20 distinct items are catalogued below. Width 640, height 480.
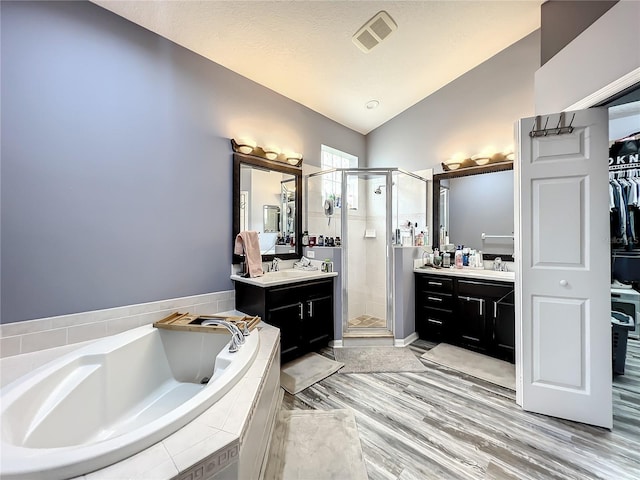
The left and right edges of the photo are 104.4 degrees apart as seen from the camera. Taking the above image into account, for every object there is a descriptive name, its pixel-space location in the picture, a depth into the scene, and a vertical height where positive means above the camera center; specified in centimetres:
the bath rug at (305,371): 219 -128
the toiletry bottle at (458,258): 317 -26
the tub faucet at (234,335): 159 -64
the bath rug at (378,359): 246 -129
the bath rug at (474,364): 226 -128
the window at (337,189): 318 +65
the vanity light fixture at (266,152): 259 +99
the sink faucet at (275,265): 289 -30
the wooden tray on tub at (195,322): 184 -65
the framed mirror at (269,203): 261 +41
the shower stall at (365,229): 308 +12
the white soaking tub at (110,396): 82 -77
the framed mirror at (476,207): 297 +40
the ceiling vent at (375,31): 222 +195
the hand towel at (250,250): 249 -11
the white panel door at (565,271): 167 -24
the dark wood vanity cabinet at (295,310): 231 -71
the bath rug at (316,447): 137 -129
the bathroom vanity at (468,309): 255 -81
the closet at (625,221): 214 +14
